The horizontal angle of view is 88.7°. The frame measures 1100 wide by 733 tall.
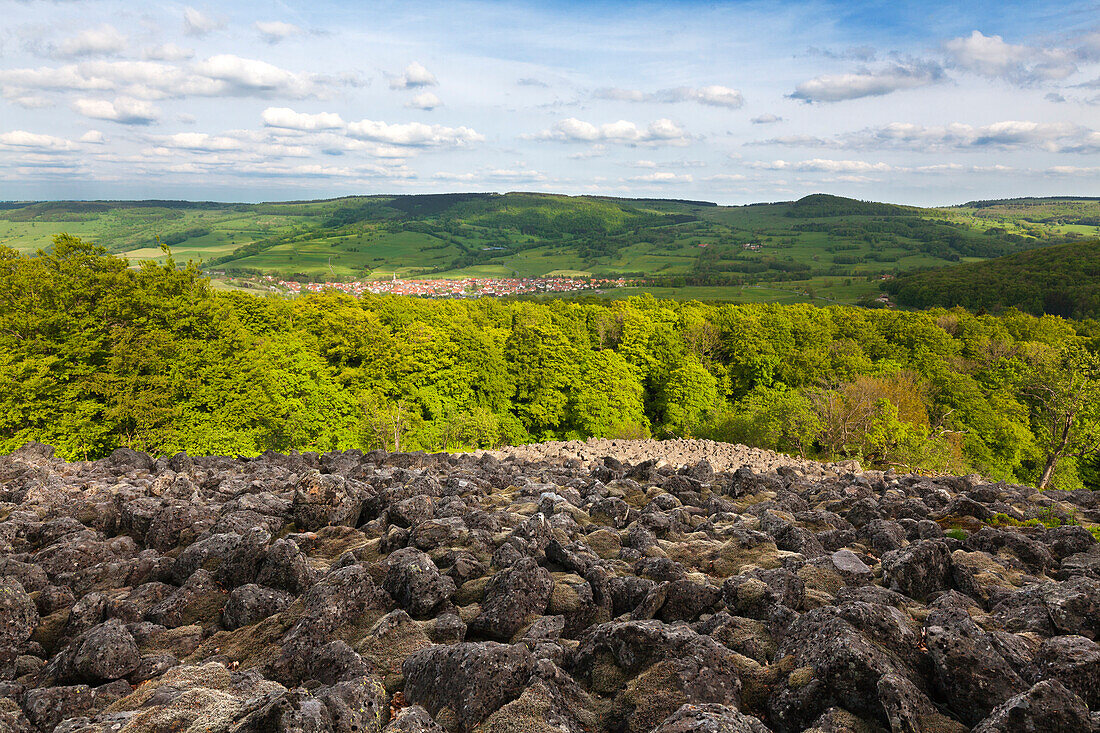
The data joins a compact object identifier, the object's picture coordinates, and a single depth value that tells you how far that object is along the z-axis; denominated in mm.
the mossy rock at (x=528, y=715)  5395
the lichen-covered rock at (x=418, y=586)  8539
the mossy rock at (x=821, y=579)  8891
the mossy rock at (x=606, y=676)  6465
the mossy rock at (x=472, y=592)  8969
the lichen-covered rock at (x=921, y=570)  8758
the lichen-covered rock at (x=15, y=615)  7707
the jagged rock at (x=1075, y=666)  5562
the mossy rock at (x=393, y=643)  7120
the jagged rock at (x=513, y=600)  7961
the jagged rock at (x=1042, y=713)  4656
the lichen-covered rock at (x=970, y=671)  5496
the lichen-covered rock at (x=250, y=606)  8242
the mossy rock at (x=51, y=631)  8039
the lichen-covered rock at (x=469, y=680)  5785
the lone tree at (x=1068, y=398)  37375
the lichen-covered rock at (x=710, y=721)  4797
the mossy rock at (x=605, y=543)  11198
